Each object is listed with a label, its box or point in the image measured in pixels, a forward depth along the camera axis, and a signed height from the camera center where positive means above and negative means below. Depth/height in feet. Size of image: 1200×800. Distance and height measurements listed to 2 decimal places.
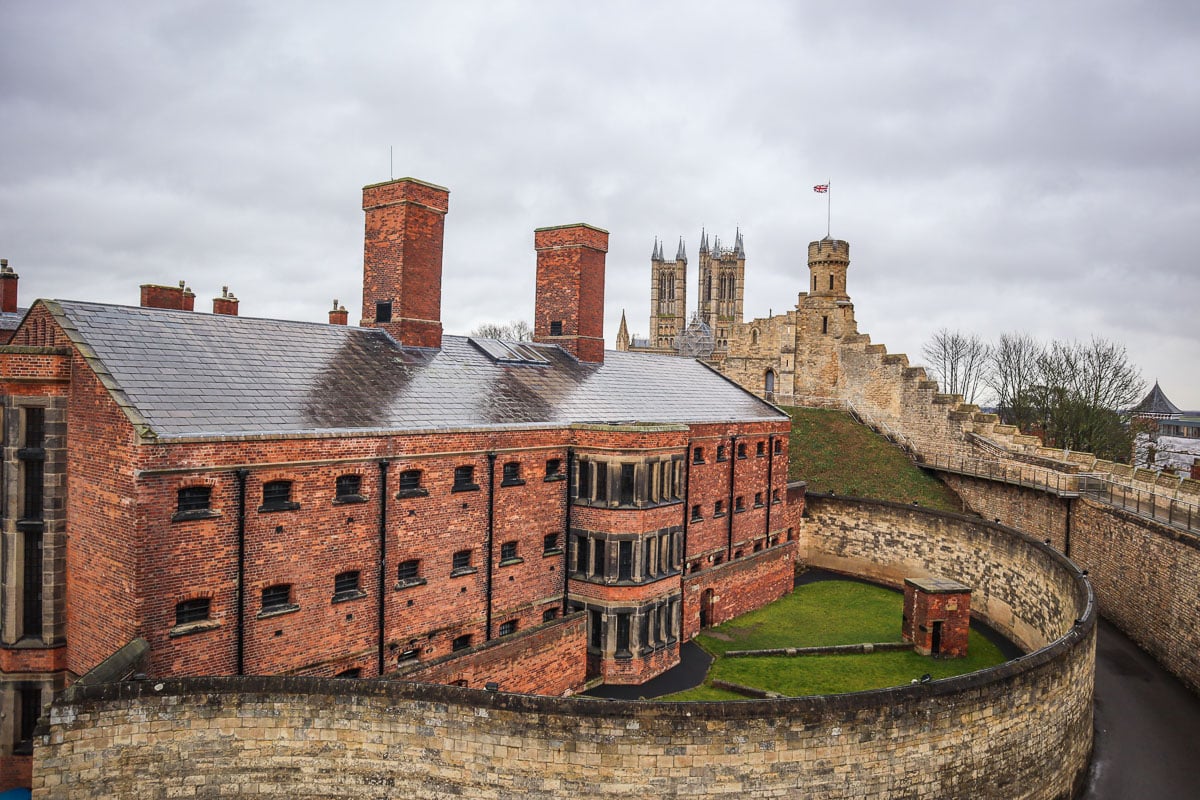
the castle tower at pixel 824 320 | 161.17 +16.37
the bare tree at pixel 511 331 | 311.97 +23.60
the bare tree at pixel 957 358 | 211.61 +11.80
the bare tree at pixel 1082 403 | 146.20 +0.01
